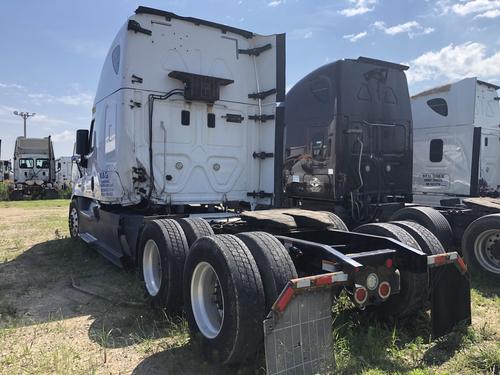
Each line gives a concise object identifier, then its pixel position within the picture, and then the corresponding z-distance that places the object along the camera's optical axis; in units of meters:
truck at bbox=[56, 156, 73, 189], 31.56
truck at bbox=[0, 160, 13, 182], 30.07
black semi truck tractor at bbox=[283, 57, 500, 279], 6.77
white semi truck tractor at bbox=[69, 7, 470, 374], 3.07
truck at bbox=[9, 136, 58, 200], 26.47
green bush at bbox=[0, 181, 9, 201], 26.12
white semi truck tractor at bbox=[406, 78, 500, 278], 8.71
